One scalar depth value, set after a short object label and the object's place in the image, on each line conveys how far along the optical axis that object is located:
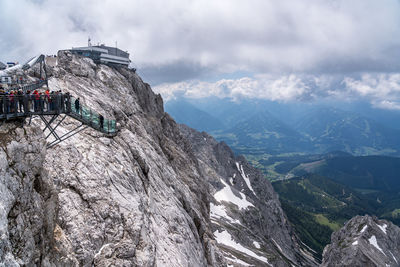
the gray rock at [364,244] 93.06
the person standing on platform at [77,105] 23.77
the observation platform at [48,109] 17.16
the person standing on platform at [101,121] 28.33
